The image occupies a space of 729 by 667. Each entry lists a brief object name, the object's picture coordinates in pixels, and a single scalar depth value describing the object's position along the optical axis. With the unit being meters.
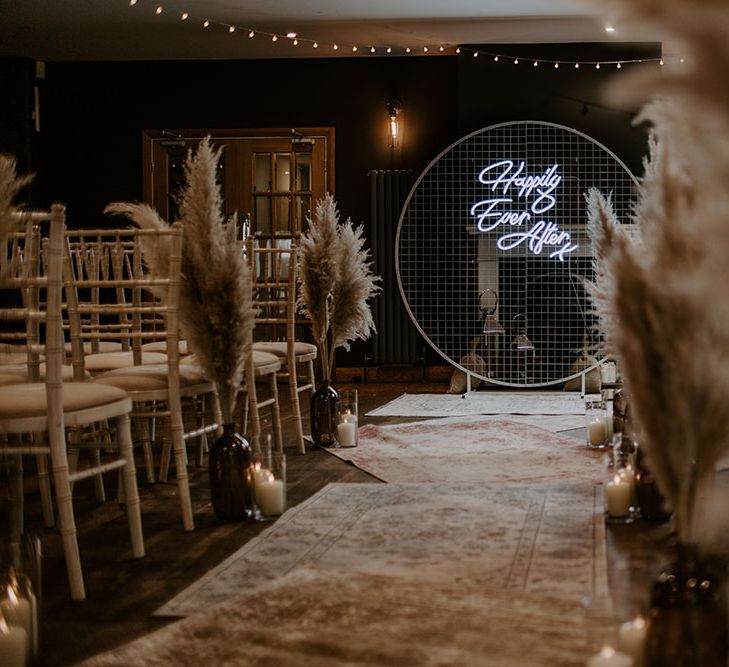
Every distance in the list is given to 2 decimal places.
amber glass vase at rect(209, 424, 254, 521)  3.31
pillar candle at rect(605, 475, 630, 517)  3.21
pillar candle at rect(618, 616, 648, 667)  1.49
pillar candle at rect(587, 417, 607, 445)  4.73
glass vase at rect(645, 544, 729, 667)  1.40
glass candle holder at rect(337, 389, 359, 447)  4.96
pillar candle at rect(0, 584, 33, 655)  1.92
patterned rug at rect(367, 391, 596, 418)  6.42
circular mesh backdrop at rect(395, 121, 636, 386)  7.34
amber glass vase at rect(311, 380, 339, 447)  4.98
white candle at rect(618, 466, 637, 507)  3.24
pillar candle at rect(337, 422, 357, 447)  4.97
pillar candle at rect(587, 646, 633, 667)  1.46
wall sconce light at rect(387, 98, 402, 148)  8.34
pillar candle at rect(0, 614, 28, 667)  1.86
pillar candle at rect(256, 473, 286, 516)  3.35
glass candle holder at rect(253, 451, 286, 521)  3.34
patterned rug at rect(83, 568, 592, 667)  1.93
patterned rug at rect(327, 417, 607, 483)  4.16
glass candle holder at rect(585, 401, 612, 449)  4.73
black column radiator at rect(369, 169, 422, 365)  8.22
